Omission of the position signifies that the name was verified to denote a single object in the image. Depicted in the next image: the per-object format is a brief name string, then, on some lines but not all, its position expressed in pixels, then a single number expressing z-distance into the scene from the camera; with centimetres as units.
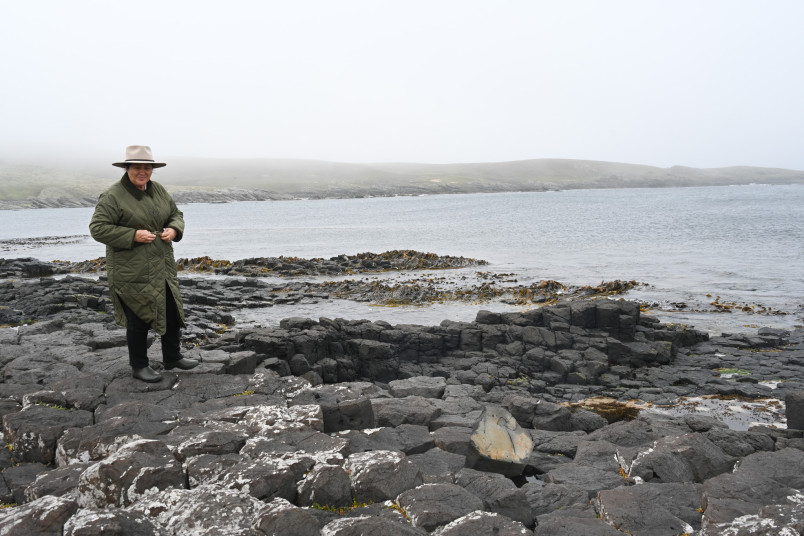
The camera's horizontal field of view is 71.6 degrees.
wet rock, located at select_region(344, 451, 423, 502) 618
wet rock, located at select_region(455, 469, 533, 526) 650
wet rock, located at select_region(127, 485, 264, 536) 514
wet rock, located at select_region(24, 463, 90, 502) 574
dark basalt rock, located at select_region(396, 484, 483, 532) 568
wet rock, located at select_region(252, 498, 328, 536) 513
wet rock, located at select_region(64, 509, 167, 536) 456
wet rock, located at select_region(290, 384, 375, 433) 842
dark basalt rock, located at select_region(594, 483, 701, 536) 607
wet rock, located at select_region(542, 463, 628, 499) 760
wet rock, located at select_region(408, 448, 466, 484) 699
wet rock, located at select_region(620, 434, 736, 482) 762
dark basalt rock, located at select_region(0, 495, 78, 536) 464
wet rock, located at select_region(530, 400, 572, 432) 1094
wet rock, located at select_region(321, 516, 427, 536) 514
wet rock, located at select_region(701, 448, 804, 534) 600
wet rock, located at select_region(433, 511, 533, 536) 539
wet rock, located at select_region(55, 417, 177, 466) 676
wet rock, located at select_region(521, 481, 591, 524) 695
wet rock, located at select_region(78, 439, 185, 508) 566
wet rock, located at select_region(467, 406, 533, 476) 792
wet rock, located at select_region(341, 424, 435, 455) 771
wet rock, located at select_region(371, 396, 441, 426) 927
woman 796
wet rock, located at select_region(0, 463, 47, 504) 593
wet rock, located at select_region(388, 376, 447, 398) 1220
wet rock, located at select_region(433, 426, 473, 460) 819
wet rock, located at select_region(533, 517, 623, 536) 564
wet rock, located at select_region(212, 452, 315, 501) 582
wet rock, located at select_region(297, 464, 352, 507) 596
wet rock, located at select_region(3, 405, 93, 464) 702
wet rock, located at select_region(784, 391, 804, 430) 1048
